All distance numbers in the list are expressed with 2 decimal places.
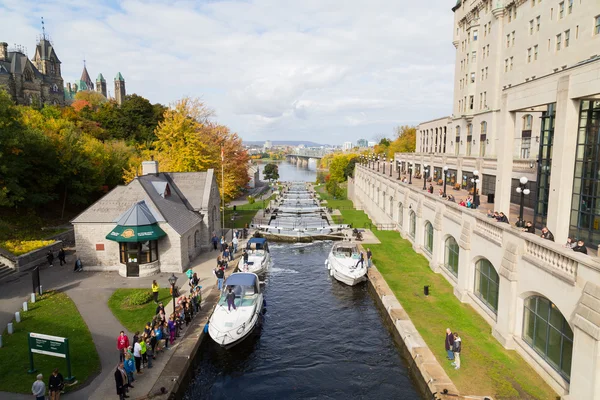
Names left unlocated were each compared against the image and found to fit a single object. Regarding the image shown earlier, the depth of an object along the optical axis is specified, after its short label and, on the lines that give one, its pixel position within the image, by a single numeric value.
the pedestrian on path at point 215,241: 38.11
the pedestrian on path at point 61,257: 31.53
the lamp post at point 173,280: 21.28
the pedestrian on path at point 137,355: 16.84
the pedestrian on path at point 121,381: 14.65
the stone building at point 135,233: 28.88
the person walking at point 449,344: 17.16
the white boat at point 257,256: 32.03
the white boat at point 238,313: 20.19
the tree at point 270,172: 131.00
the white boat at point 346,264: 30.53
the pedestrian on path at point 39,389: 13.99
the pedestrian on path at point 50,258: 31.25
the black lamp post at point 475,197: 25.83
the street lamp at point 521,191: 18.16
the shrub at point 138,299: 23.79
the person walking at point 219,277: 27.12
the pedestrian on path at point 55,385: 14.20
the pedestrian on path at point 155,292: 24.56
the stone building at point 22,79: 84.75
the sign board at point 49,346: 15.97
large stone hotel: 14.32
